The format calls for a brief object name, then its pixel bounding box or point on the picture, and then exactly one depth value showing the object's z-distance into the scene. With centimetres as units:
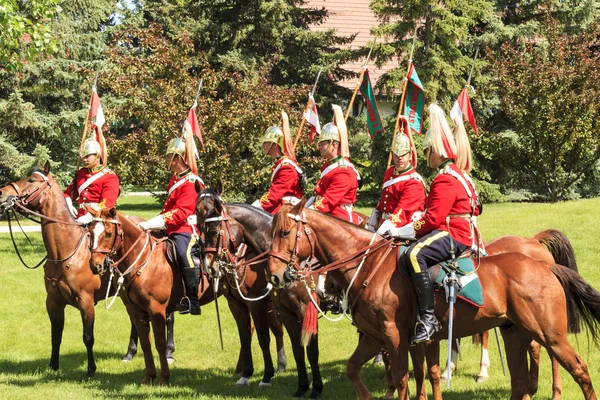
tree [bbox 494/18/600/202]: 2722
